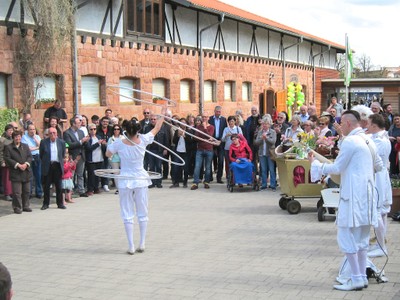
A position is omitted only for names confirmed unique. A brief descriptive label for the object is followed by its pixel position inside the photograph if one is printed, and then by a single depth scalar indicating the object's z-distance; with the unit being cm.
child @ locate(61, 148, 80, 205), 1355
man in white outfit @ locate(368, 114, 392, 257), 811
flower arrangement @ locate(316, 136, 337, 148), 1173
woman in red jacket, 1515
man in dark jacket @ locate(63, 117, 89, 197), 1455
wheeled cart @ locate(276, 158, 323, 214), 1173
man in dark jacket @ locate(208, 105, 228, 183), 1700
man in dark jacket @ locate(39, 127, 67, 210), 1295
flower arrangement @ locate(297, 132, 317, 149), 1185
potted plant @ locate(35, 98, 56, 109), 1791
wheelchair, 1517
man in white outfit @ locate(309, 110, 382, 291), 666
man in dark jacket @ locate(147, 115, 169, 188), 1642
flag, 2420
